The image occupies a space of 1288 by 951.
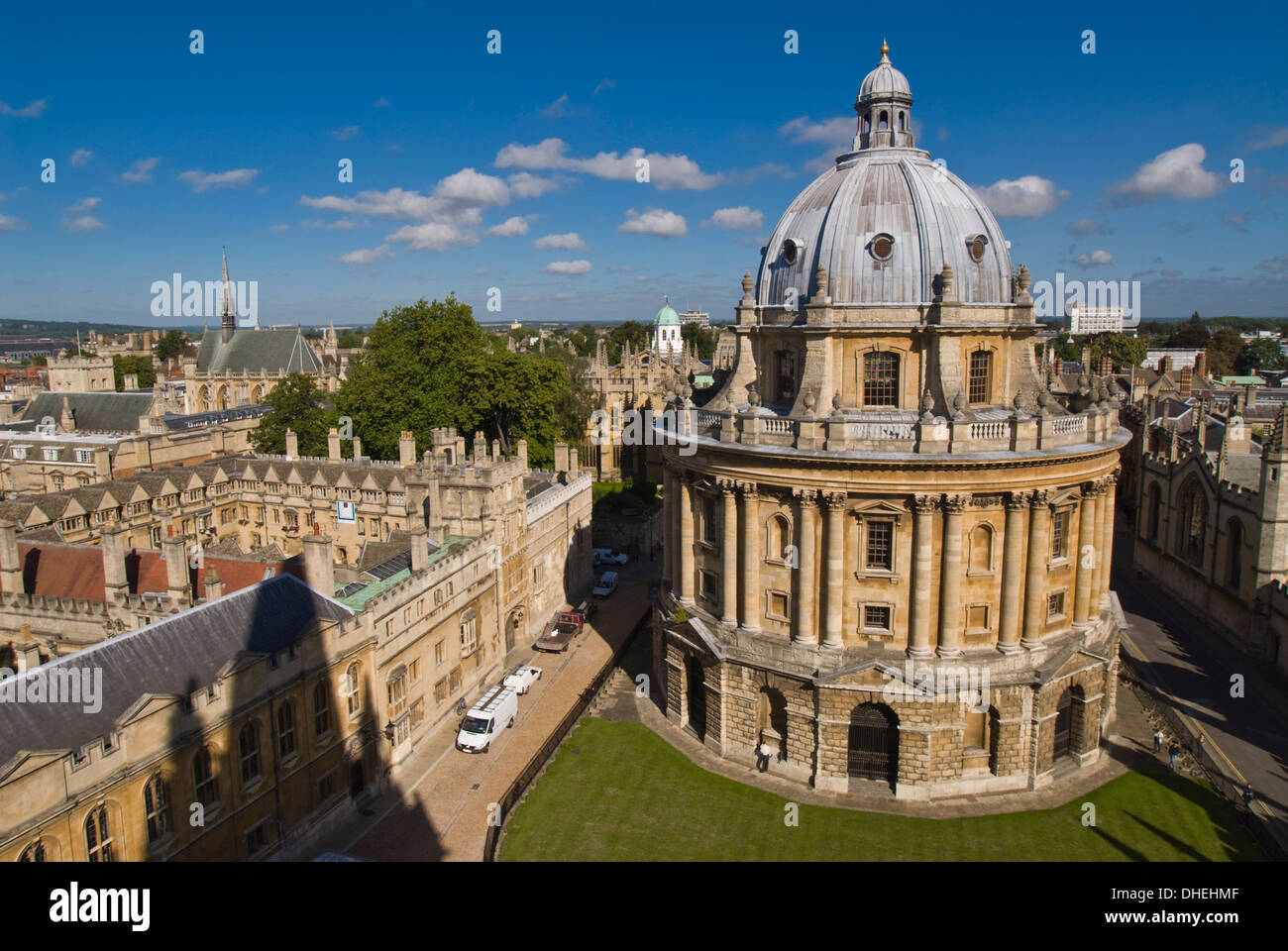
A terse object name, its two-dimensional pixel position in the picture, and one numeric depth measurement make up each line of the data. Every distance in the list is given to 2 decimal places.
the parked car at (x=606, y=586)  55.78
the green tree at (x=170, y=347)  164.75
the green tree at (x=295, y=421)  68.69
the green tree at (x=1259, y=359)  159.12
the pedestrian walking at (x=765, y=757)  33.88
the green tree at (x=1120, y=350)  120.00
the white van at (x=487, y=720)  35.16
